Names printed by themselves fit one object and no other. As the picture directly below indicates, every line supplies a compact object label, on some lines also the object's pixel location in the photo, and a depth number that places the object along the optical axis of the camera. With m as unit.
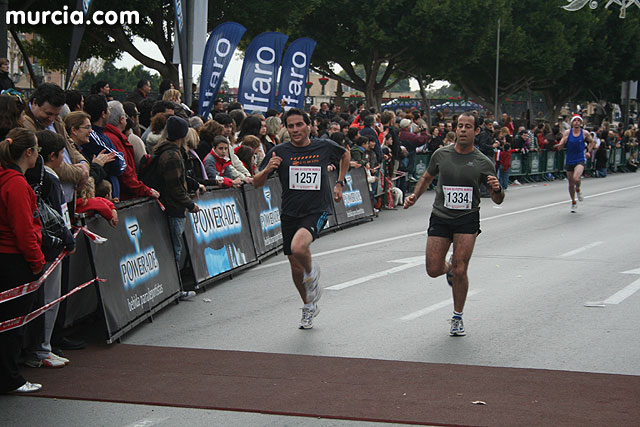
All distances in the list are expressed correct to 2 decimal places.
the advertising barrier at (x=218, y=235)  10.52
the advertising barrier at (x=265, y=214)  12.60
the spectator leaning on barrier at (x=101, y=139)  9.11
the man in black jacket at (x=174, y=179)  9.64
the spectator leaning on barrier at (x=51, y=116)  8.03
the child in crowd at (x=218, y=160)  11.88
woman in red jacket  6.34
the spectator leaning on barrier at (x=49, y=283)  6.98
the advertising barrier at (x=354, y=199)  16.87
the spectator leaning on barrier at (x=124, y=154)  9.34
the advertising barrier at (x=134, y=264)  7.96
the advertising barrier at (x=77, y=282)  7.62
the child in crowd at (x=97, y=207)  7.98
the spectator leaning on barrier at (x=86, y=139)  8.45
